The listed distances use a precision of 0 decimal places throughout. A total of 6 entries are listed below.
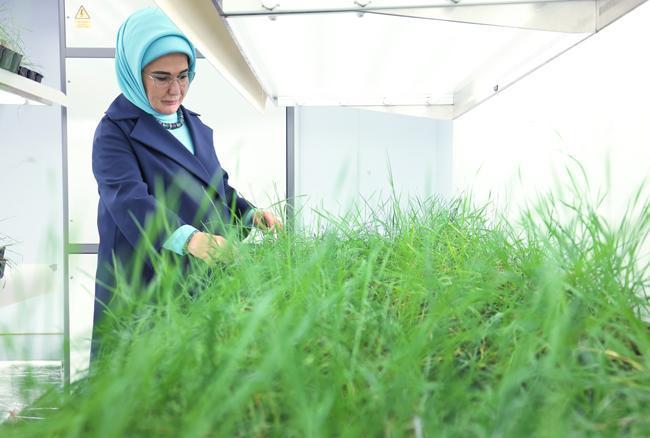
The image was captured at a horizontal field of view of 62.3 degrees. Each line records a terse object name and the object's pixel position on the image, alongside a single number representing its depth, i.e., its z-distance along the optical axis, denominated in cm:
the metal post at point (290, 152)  234
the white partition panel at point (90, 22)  238
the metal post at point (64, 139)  236
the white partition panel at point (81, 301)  245
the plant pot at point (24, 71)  165
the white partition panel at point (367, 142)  231
